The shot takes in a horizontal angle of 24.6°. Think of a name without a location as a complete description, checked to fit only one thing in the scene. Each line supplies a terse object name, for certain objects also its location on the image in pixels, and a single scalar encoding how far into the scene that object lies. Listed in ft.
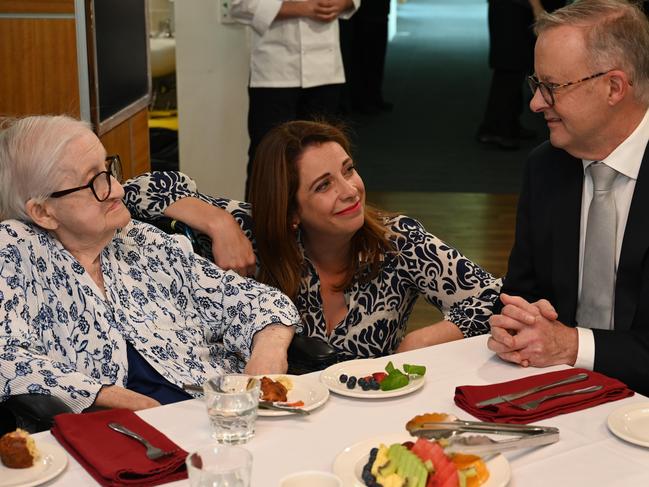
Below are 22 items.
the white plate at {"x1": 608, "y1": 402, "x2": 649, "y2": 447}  7.38
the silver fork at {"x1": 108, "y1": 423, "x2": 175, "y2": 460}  7.24
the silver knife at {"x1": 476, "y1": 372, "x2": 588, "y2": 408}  7.80
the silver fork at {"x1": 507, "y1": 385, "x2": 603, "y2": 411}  7.76
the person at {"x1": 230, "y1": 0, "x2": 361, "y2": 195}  18.67
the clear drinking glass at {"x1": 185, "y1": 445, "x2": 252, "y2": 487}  6.38
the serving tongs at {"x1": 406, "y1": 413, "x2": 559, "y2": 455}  7.17
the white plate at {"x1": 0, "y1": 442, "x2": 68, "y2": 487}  7.06
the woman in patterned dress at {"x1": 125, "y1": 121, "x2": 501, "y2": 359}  10.58
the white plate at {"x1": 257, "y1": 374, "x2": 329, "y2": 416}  7.72
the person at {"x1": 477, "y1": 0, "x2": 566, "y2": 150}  28.98
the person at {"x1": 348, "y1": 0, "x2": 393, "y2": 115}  36.15
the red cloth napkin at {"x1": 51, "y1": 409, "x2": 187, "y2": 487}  7.11
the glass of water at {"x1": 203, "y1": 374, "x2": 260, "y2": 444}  7.34
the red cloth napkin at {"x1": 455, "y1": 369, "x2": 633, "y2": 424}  7.71
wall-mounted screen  13.52
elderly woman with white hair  9.19
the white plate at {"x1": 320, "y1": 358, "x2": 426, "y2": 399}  7.97
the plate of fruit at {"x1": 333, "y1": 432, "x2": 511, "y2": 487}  6.78
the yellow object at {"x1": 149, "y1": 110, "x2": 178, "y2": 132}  19.61
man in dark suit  9.38
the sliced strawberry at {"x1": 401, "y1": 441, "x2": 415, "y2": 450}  6.97
